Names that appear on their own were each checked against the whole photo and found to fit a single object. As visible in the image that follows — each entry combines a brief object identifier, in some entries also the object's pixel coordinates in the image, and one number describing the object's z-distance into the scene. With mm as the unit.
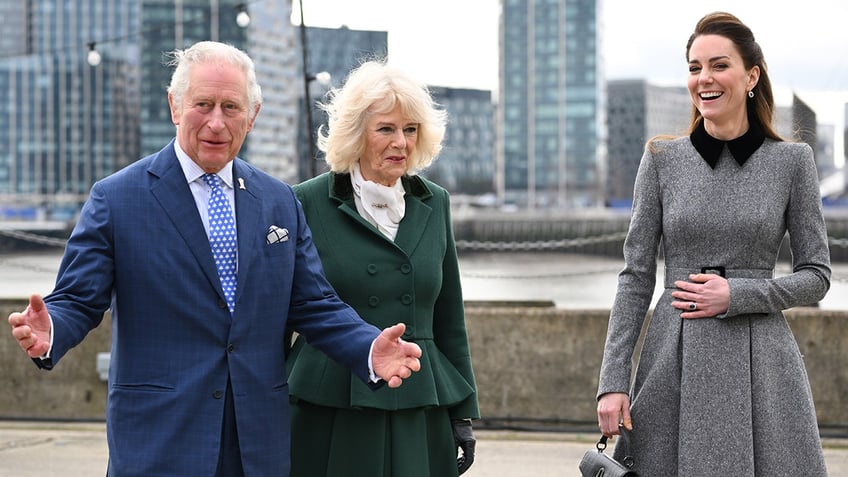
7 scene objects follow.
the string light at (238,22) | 12008
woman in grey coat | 2812
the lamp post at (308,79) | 10033
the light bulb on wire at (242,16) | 11898
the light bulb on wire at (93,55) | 13178
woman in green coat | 3275
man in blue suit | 2723
